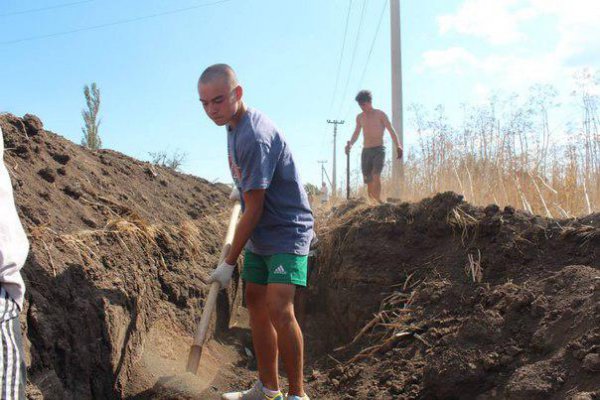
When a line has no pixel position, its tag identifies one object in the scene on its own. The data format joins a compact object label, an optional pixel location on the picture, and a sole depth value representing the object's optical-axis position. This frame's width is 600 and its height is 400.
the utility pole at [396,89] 8.23
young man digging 2.92
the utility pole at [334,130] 42.47
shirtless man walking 7.54
